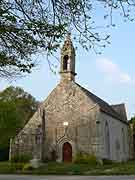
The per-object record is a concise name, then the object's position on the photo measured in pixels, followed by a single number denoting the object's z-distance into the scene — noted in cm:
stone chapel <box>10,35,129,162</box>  3419
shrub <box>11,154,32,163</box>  3386
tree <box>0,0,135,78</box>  773
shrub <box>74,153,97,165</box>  3128
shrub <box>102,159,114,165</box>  3288
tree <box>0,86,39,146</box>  4538
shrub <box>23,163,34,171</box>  2506
